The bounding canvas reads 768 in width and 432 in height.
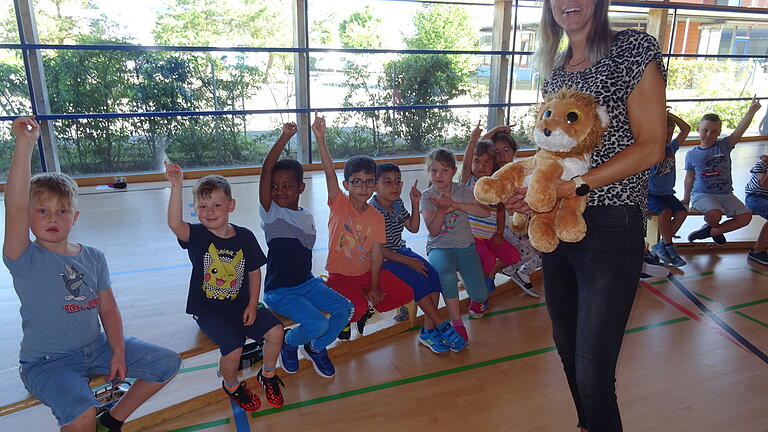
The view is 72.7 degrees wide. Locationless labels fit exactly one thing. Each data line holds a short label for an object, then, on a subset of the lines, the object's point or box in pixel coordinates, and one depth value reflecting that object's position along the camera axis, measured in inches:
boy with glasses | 85.0
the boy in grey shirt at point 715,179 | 136.7
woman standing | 43.0
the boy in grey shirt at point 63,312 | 55.4
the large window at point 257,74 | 231.0
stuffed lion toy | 45.9
